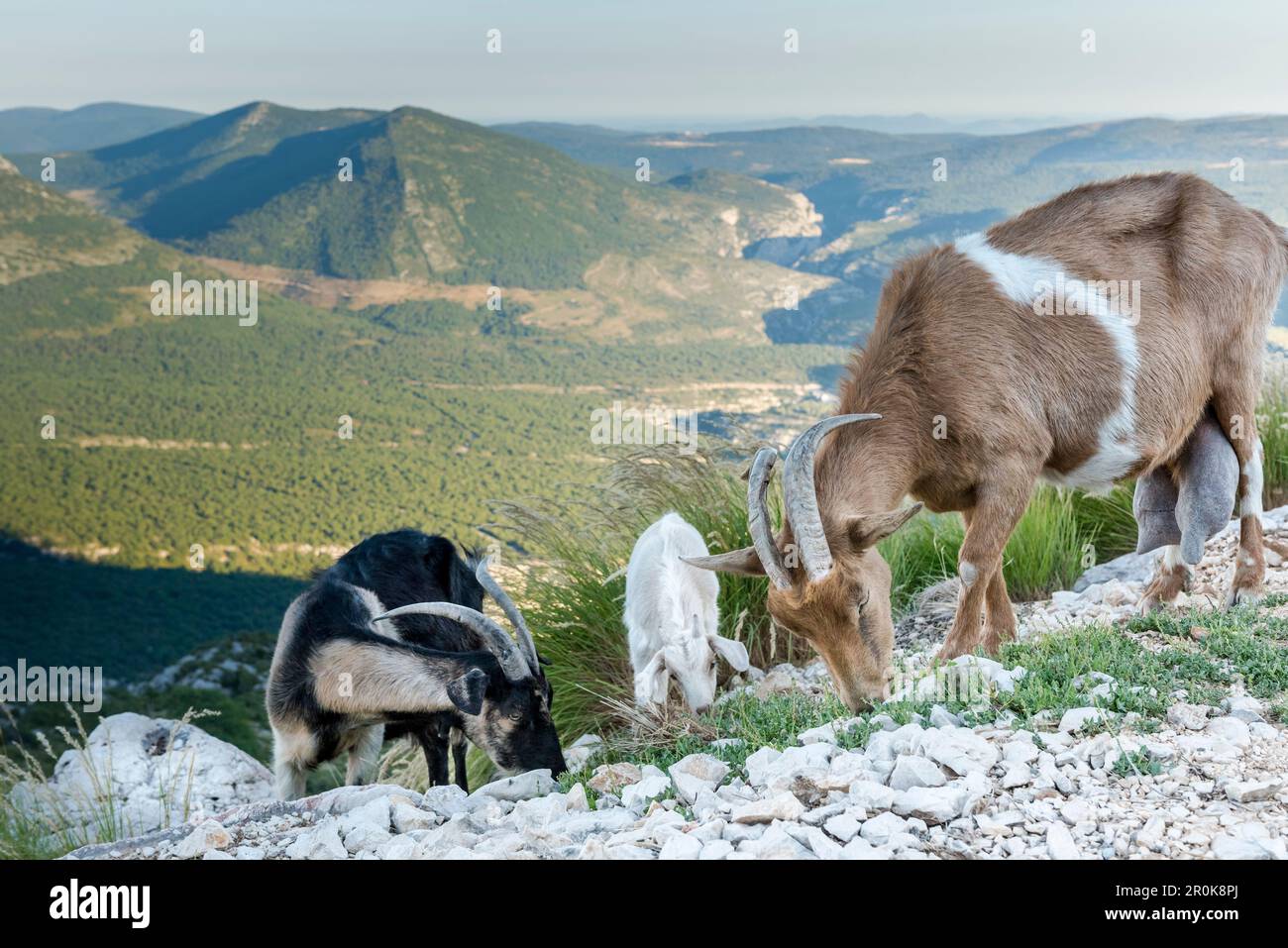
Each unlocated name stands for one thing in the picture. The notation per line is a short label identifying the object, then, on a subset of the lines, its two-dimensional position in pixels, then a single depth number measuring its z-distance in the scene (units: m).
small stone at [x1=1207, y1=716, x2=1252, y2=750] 3.97
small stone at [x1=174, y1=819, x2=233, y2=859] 4.25
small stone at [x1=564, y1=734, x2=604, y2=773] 5.87
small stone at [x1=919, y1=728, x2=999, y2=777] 3.89
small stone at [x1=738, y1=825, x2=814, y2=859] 3.45
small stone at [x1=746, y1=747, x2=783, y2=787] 4.25
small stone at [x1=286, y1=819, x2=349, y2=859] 4.09
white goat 6.12
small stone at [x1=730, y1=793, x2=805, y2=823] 3.69
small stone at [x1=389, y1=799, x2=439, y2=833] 4.46
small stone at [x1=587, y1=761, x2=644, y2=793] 4.76
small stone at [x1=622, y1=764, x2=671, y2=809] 4.29
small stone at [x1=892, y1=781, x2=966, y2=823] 3.60
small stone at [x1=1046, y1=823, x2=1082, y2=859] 3.32
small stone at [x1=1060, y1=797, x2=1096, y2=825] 3.51
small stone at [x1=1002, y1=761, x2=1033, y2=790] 3.75
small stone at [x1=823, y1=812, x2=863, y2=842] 3.56
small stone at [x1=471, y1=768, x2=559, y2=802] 5.06
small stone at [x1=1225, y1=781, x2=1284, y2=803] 3.54
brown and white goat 4.78
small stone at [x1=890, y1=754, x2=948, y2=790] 3.83
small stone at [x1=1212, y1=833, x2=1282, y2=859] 3.22
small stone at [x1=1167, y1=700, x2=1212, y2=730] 4.16
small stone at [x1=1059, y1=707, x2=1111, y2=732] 4.16
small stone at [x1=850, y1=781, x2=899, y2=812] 3.69
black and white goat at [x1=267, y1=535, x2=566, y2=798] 5.65
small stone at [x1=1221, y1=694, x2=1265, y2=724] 4.19
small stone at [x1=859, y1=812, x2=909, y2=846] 3.51
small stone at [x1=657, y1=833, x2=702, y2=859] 3.51
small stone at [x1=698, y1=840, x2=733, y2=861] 3.48
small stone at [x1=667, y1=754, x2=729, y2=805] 4.23
